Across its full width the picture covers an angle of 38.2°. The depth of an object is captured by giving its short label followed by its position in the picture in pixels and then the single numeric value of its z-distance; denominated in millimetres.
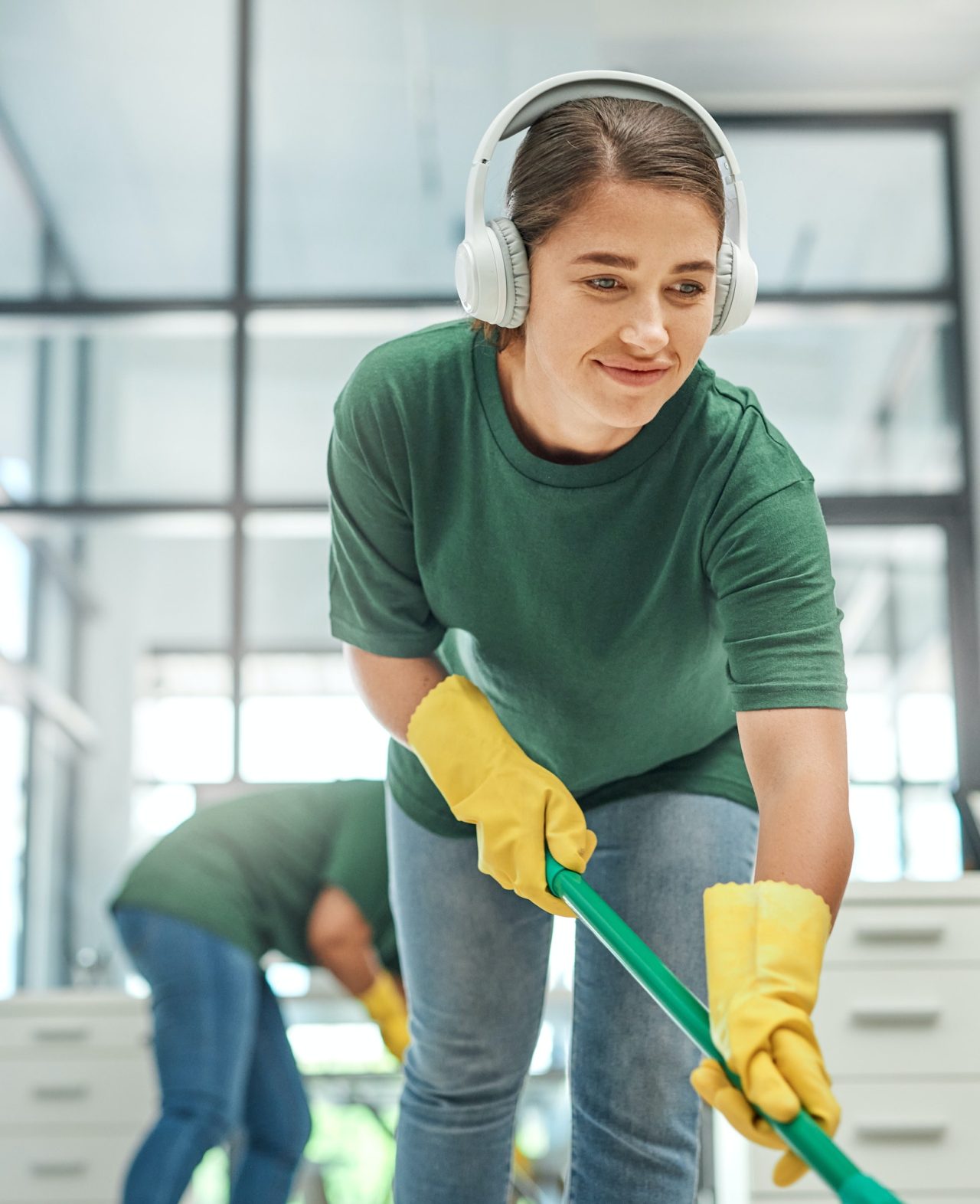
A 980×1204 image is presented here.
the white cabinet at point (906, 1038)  2320
